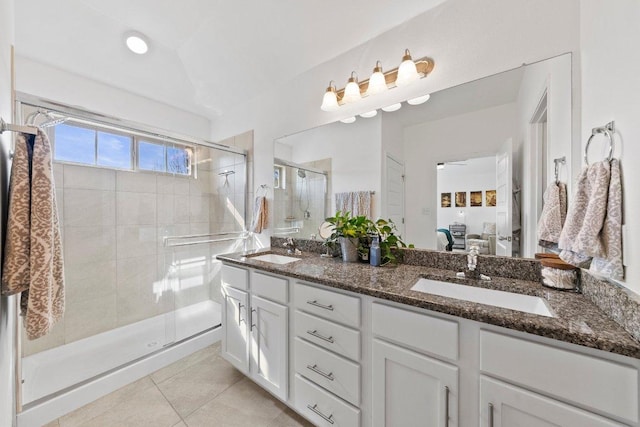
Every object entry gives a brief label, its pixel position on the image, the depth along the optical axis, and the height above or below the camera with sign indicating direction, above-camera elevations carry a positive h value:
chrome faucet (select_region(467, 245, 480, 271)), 1.25 -0.25
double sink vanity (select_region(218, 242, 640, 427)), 0.70 -0.51
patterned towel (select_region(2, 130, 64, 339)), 0.83 -0.08
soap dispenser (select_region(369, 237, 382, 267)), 1.51 -0.26
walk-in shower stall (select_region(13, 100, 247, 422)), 1.92 -0.28
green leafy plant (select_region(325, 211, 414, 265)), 1.57 -0.15
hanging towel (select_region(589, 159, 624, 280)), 0.79 -0.07
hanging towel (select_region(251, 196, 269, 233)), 2.42 -0.05
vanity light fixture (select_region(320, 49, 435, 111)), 1.50 +0.87
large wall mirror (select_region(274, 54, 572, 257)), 1.21 +0.31
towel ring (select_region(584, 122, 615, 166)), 0.86 +0.28
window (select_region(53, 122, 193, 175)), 2.02 +0.57
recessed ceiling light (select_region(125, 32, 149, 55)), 2.10 +1.47
